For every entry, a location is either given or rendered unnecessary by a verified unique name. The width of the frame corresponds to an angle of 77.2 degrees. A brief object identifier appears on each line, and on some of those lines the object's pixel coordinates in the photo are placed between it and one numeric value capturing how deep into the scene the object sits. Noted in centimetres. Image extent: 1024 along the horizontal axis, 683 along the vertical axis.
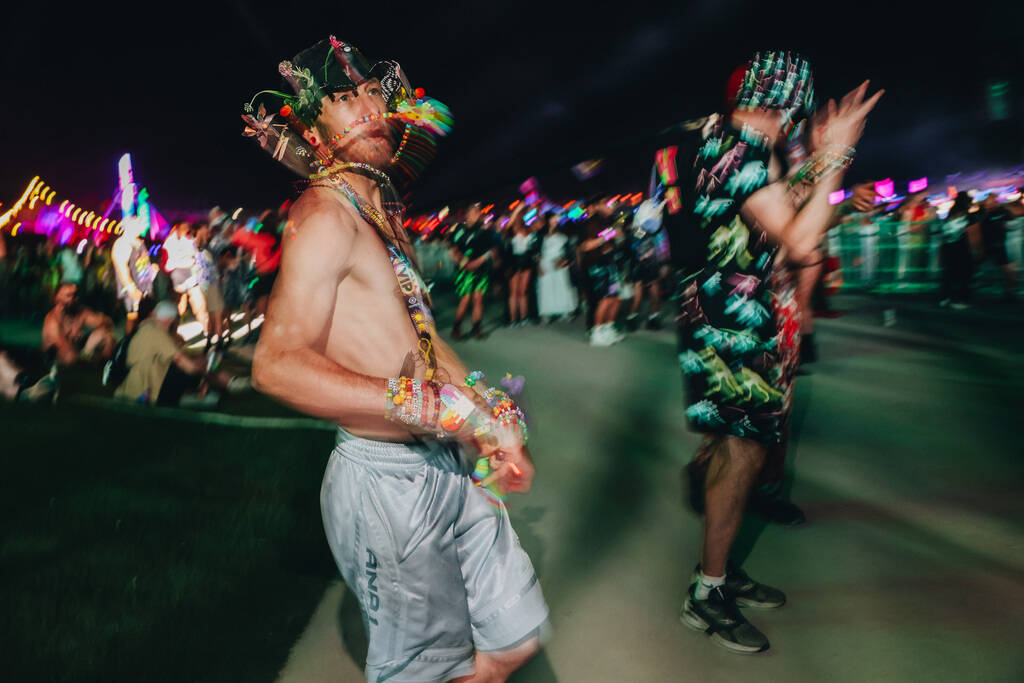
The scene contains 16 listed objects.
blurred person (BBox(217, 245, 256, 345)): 1090
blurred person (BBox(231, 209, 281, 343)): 743
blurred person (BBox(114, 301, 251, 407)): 607
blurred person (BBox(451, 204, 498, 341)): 992
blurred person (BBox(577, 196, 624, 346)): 878
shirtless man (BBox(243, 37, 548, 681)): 138
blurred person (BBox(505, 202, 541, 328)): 1066
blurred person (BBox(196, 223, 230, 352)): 902
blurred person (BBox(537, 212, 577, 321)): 1079
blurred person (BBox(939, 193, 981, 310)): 1002
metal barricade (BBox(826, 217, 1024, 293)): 1216
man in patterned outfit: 227
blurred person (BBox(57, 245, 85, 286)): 1262
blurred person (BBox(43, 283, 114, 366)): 757
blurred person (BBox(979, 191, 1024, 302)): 1027
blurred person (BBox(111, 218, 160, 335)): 904
